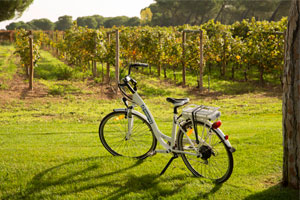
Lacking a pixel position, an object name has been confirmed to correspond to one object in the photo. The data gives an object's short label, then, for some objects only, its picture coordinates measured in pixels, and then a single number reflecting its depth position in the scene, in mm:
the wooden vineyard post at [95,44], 14028
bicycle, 3330
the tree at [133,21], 73250
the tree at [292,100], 2978
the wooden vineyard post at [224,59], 16781
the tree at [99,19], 106700
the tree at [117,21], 85938
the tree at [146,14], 70688
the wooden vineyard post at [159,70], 16609
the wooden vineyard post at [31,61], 12023
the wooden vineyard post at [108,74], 13523
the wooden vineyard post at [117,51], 11860
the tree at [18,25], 96838
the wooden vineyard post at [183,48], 14734
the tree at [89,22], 99125
